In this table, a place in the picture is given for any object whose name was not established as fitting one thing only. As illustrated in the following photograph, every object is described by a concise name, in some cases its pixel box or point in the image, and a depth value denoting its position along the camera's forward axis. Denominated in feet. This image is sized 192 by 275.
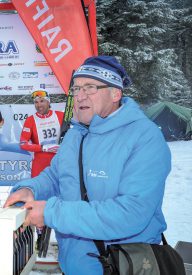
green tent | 48.19
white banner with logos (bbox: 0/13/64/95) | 16.88
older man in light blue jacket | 3.92
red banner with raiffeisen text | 15.67
